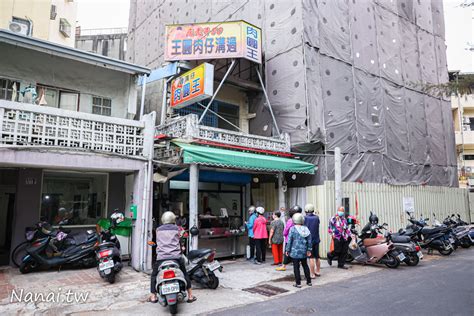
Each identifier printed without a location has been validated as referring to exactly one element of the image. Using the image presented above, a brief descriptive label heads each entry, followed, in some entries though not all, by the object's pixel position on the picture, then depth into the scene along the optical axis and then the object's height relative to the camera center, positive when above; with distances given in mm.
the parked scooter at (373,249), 9297 -1375
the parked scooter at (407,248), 9312 -1324
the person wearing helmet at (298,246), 7219 -982
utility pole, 11051 +772
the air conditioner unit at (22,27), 12933 +7850
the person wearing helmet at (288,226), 9211 -698
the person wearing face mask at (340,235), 9262 -951
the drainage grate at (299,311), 5607 -1871
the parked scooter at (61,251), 8070 -1264
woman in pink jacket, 10117 -950
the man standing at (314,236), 8617 -912
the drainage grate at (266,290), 7004 -1921
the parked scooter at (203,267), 7184 -1418
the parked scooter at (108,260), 7297 -1312
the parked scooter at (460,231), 12750 -1185
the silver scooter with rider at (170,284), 5395 -1370
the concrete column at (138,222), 8648 -552
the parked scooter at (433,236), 11312 -1234
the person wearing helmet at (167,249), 5988 -874
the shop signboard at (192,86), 10430 +3734
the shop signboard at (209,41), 11727 +5596
